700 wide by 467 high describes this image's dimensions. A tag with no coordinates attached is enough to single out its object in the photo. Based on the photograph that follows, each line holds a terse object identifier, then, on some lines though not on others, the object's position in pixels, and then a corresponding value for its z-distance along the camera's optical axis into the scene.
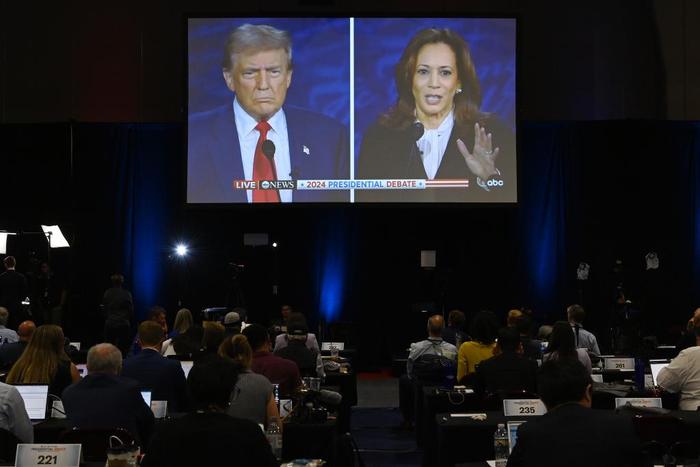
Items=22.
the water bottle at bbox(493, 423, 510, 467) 4.10
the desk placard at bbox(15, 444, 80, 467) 3.73
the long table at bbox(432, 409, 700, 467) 5.39
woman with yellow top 7.38
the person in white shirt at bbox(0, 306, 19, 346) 9.06
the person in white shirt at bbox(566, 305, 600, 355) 9.23
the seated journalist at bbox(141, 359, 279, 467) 3.04
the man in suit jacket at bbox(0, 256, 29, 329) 12.12
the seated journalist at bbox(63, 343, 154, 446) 4.55
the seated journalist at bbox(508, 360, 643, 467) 3.06
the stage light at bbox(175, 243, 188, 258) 14.70
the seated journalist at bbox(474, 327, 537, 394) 6.40
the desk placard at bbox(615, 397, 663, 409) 5.11
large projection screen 12.87
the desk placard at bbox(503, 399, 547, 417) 5.06
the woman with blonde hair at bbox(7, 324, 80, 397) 5.72
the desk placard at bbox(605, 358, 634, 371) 8.37
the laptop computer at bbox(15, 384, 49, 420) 5.52
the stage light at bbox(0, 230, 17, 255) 13.34
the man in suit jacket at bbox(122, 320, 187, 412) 5.76
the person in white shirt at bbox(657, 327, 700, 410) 5.71
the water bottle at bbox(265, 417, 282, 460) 4.49
